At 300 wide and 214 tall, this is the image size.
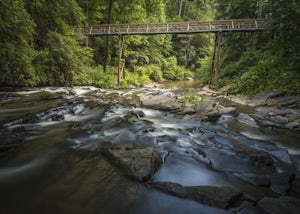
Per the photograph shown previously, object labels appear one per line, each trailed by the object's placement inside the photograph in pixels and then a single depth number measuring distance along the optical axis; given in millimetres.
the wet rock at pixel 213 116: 7174
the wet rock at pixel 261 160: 3996
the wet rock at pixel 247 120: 7064
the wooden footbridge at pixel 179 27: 14705
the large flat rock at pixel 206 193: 2732
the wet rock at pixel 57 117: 6561
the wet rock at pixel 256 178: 3333
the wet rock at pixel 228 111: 8266
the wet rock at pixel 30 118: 6145
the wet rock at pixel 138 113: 7535
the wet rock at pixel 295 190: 3036
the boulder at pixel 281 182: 3161
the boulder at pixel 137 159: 3411
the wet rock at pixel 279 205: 2412
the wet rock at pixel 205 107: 8130
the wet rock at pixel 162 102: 8847
